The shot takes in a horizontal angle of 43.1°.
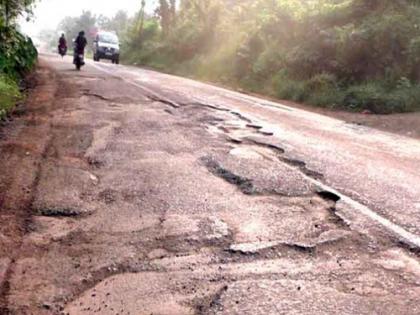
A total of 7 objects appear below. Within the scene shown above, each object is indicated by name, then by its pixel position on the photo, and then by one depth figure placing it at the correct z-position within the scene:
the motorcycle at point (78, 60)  18.46
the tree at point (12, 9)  12.73
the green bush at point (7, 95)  9.13
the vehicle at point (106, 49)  31.02
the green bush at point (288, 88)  15.91
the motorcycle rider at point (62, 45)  28.70
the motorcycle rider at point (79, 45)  18.41
